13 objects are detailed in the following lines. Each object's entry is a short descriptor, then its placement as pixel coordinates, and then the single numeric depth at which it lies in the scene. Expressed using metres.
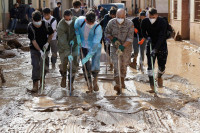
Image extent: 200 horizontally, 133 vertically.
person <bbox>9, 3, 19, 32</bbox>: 23.98
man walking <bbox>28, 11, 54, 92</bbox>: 8.12
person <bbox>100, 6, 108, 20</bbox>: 23.56
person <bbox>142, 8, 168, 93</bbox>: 8.04
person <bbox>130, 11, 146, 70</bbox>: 10.84
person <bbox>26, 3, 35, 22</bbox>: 24.92
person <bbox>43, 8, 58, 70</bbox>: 10.48
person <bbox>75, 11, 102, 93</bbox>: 7.84
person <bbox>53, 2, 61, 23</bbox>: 19.84
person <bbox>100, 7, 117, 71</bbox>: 10.34
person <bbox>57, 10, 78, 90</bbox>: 8.18
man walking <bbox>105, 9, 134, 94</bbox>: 8.03
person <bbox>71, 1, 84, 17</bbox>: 10.81
